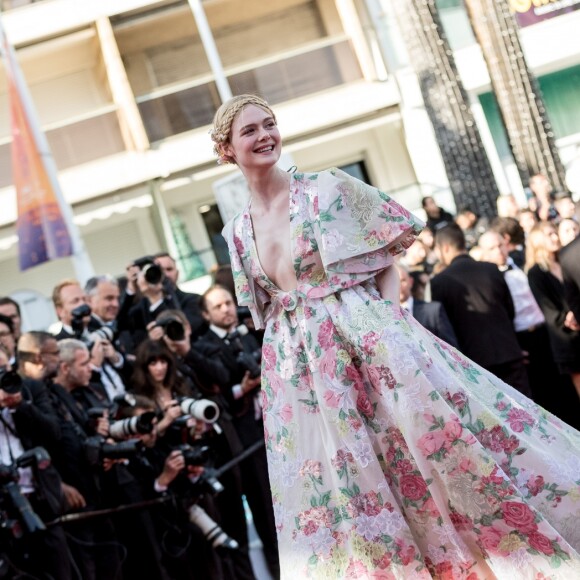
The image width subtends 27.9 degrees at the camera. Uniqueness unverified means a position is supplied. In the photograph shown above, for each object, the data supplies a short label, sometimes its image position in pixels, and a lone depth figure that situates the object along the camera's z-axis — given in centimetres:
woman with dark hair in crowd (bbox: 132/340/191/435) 735
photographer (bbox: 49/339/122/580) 652
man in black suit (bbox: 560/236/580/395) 770
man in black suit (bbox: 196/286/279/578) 791
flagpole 1266
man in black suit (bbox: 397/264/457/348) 816
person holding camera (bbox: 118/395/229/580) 699
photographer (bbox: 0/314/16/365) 732
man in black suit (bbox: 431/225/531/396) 845
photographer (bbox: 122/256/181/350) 841
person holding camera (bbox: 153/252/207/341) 863
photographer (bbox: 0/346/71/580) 599
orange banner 1234
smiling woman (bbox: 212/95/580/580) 399
